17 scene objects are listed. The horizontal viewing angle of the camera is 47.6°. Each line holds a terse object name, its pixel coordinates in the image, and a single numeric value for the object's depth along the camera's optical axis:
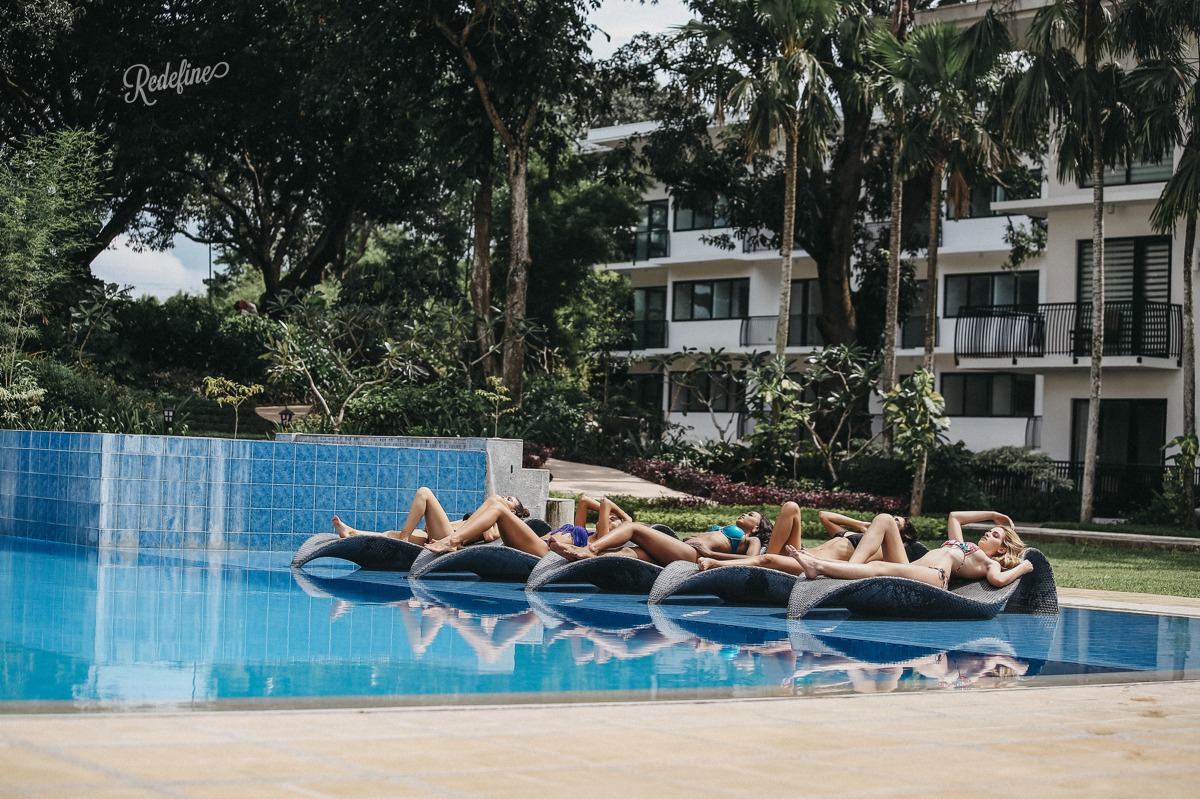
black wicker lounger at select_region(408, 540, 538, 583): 12.15
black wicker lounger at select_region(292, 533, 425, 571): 12.95
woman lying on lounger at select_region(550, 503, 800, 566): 11.32
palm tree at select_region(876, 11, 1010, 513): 26.88
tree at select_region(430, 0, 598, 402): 29.66
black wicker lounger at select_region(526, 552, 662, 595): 11.32
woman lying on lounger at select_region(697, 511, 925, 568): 10.48
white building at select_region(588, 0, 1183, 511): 30.59
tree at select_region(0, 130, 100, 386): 27.17
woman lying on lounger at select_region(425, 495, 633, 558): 12.29
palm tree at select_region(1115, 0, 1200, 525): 24.42
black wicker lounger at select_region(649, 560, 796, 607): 10.45
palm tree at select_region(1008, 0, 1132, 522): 25.16
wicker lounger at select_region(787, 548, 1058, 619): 9.89
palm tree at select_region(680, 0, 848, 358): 28.62
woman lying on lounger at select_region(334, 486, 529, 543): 12.81
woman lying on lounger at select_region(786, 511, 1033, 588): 10.05
